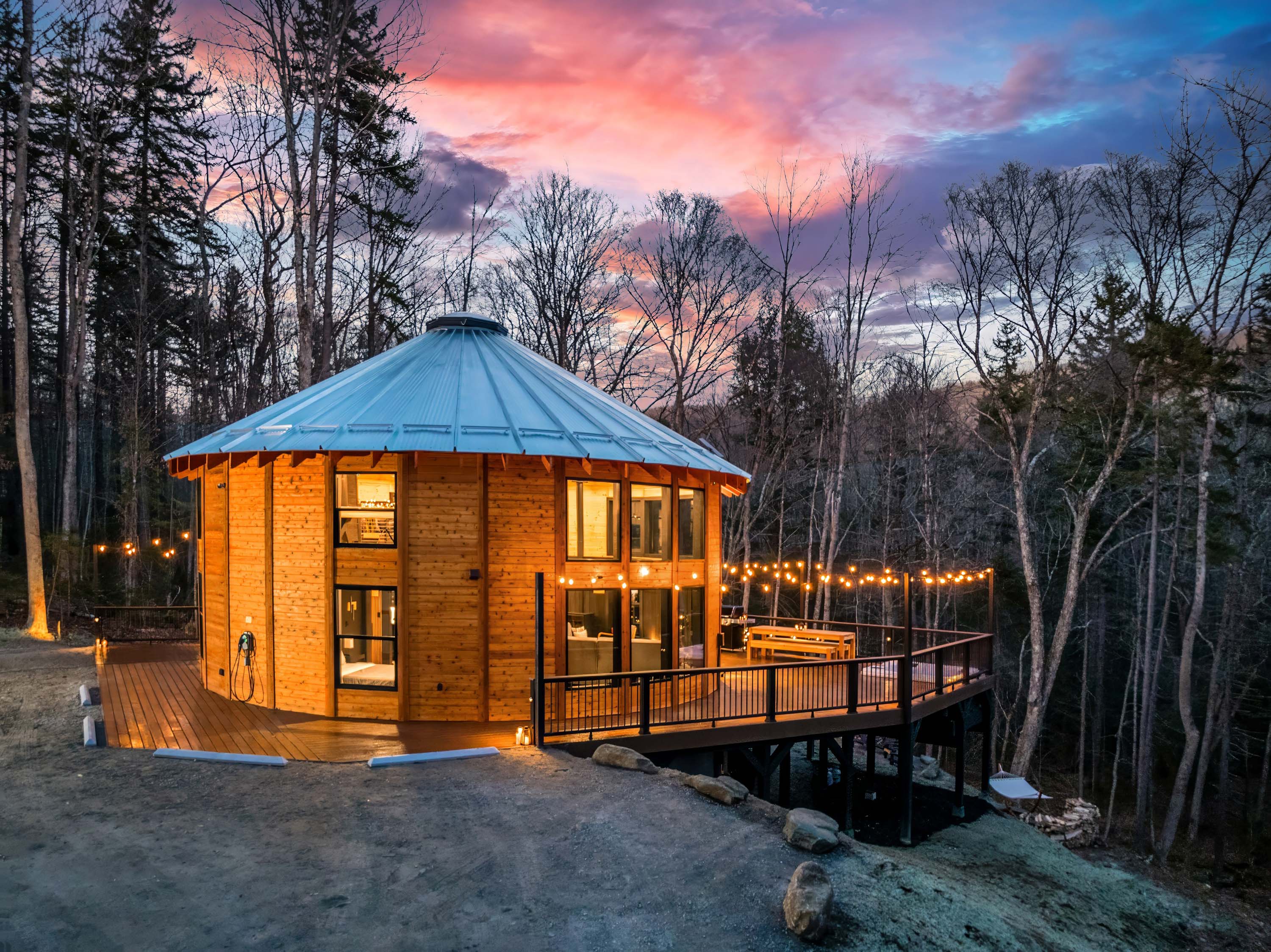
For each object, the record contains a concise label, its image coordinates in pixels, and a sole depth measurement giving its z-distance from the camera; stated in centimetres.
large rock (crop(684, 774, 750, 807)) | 759
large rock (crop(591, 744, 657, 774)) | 852
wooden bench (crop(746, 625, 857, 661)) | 1352
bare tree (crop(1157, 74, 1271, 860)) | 1727
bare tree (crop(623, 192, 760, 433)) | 2419
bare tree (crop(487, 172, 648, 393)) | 2462
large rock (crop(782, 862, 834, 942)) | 510
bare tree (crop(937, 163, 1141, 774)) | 1862
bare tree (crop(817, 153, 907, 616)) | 2227
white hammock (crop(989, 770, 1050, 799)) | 1441
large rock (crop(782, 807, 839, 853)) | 657
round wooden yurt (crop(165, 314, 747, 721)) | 1035
